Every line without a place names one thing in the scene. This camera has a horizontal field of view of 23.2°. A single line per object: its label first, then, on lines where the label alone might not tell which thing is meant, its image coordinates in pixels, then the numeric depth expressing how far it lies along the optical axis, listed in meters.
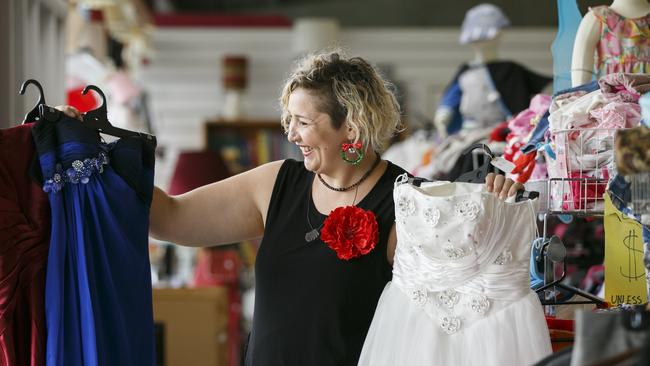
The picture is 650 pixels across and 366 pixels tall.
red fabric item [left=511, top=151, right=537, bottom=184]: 4.68
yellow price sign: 3.92
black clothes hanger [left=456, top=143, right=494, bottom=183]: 4.03
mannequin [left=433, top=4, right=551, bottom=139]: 8.31
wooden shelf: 14.24
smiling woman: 4.12
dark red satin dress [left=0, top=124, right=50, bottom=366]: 3.77
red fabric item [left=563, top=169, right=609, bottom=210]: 3.91
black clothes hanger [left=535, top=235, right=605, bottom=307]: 3.99
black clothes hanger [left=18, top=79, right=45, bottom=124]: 3.99
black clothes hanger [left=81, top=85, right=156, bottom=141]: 4.15
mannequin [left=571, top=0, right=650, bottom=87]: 4.85
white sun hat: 8.85
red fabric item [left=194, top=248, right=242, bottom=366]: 11.24
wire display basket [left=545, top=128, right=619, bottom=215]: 3.91
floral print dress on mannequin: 4.91
